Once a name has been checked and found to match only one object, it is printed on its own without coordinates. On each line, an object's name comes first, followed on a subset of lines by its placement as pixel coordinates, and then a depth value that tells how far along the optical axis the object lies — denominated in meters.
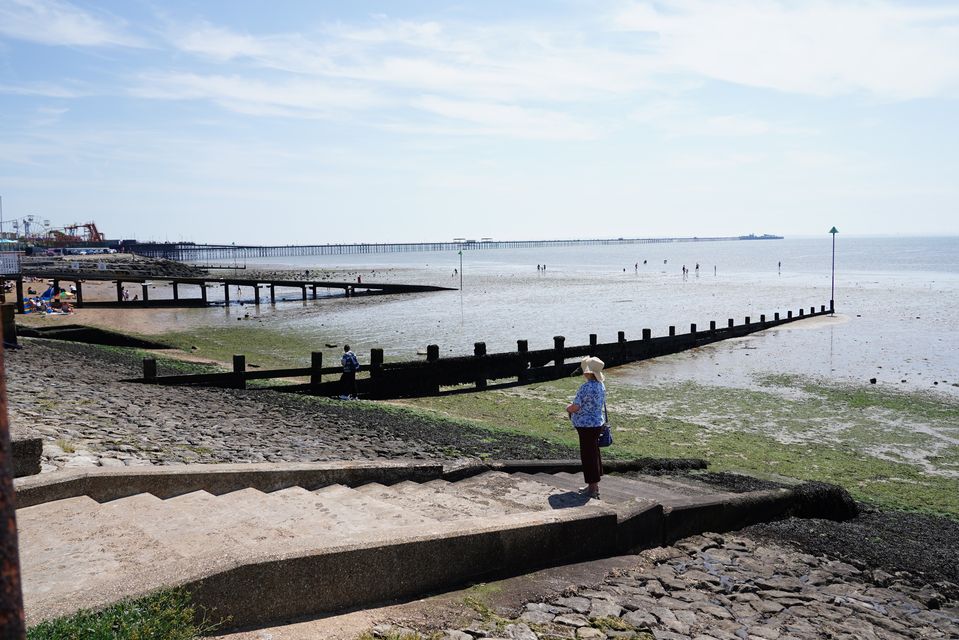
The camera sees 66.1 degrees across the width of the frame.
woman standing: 8.34
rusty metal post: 1.92
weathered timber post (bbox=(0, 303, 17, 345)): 21.67
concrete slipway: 4.95
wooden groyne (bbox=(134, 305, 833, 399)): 17.83
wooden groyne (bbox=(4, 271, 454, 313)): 57.59
